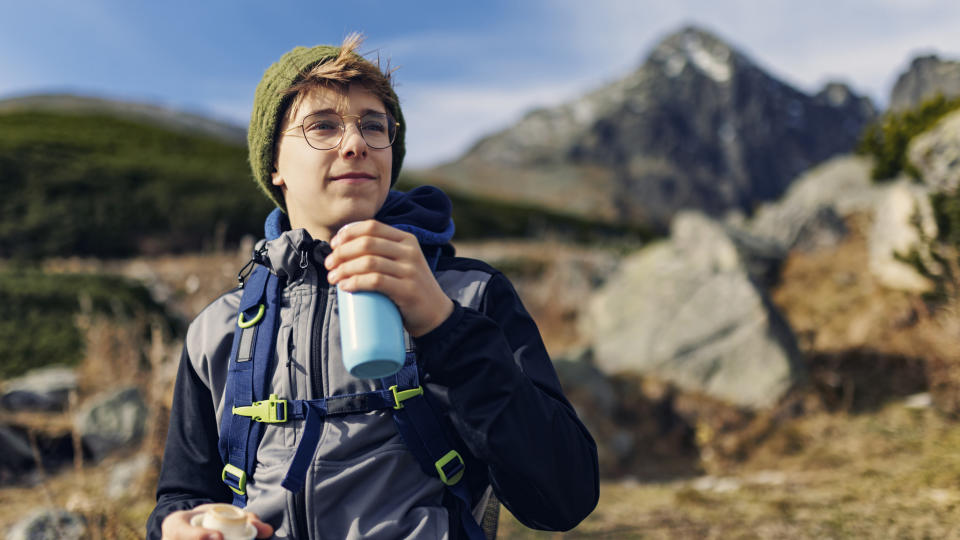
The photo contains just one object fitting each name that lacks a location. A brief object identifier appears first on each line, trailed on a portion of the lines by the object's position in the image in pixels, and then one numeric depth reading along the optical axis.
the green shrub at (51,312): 7.87
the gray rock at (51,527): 3.53
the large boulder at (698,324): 6.57
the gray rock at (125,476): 5.04
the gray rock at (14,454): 5.69
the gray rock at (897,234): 6.99
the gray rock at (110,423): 6.02
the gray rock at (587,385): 6.62
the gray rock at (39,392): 6.98
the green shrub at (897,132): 8.26
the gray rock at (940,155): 5.62
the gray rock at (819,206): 10.45
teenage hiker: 1.18
